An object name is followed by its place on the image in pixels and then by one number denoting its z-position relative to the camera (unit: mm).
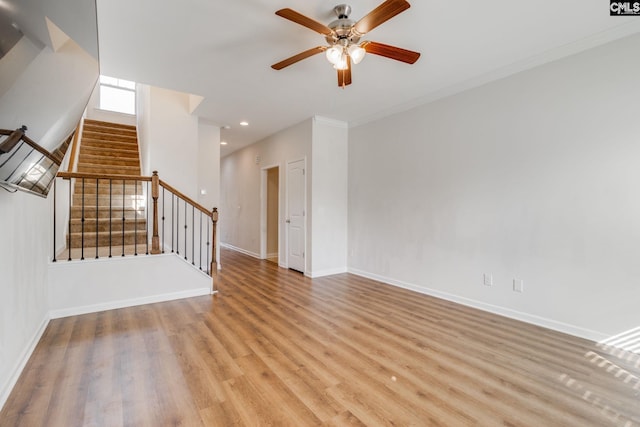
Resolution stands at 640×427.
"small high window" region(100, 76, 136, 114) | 7527
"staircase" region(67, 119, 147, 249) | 4230
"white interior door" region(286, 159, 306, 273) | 5254
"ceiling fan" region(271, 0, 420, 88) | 1987
